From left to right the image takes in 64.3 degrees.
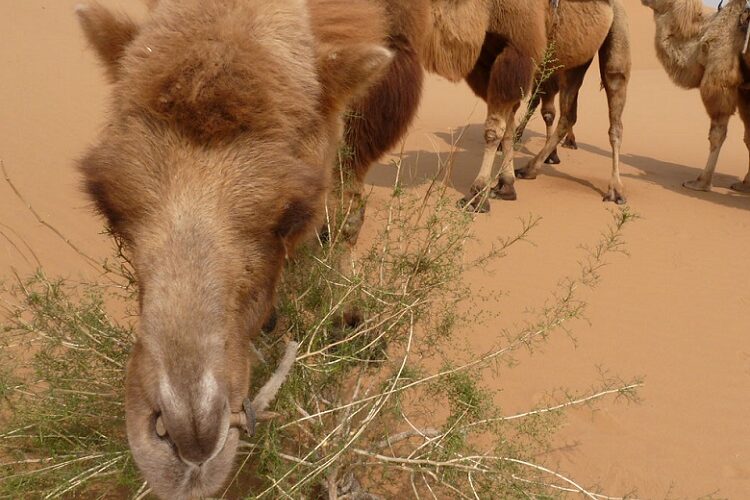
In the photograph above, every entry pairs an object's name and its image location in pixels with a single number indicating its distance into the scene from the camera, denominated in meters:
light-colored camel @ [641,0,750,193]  8.41
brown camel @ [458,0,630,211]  6.86
